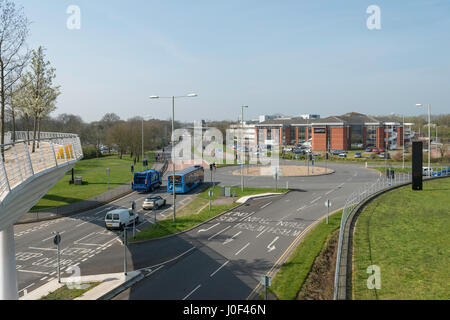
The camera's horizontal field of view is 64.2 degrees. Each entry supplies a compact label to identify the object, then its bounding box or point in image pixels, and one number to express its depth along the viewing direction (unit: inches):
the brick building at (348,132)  3745.1
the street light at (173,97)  962.9
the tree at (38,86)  901.2
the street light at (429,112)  1534.2
